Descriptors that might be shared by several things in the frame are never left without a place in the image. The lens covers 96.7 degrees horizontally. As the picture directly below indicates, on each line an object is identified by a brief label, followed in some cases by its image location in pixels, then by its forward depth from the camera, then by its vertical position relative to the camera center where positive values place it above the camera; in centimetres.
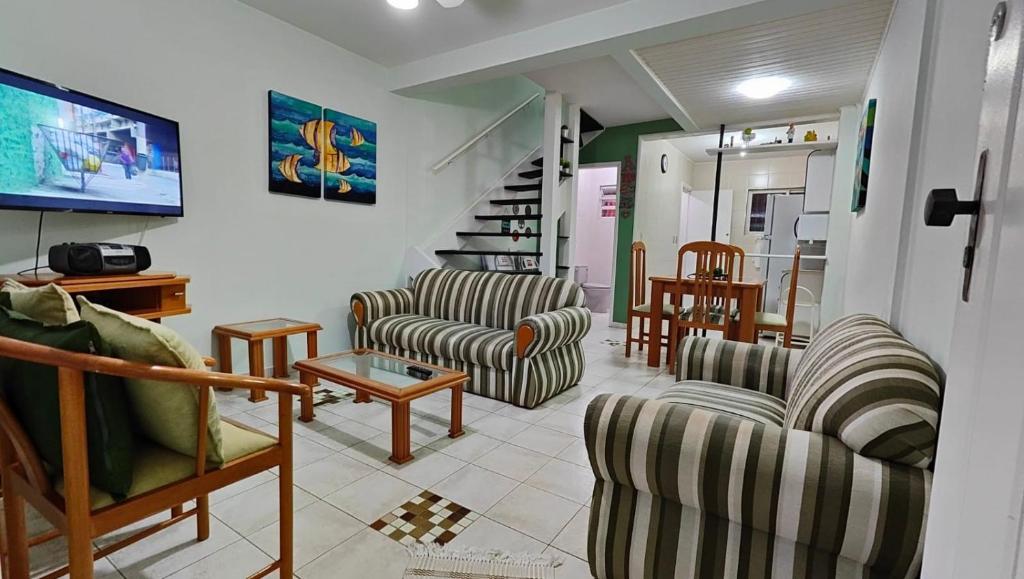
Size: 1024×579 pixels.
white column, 442 +66
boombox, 202 -12
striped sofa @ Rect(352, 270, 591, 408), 279 -57
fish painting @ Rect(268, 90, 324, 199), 317 +68
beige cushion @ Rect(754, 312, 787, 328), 356 -50
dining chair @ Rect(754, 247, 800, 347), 349 -50
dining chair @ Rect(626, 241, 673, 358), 416 -40
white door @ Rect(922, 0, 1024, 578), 43 -12
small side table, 275 -61
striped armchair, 92 -49
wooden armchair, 83 -55
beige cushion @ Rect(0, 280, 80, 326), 103 -17
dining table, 348 -37
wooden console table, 214 -30
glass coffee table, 206 -68
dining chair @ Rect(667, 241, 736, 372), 349 -28
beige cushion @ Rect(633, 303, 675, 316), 395 -50
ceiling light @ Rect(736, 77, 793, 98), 379 +145
